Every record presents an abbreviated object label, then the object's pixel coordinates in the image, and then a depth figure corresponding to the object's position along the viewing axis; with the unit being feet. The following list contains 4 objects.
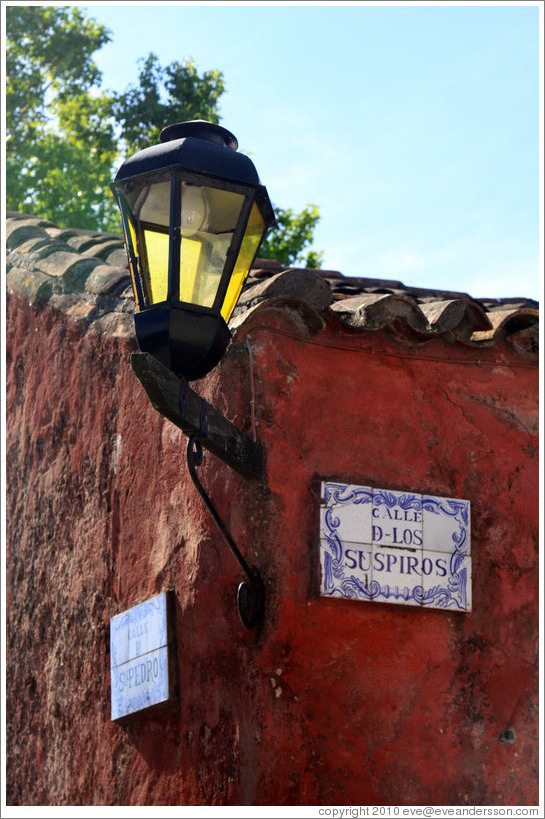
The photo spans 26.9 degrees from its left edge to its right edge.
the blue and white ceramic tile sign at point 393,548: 13.41
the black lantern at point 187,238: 10.94
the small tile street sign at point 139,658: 14.32
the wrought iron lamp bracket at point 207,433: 10.43
